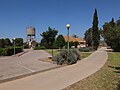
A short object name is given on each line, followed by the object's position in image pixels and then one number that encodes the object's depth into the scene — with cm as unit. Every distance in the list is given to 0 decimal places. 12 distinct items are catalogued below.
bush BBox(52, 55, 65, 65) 745
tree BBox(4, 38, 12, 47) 2757
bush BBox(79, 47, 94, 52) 1947
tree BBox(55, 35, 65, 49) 2062
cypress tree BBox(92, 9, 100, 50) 2345
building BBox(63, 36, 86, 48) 4154
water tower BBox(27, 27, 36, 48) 2868
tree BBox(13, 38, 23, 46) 2914
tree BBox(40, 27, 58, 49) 1097
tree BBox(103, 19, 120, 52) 1780
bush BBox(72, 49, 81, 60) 942
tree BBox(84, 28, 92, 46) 3757
